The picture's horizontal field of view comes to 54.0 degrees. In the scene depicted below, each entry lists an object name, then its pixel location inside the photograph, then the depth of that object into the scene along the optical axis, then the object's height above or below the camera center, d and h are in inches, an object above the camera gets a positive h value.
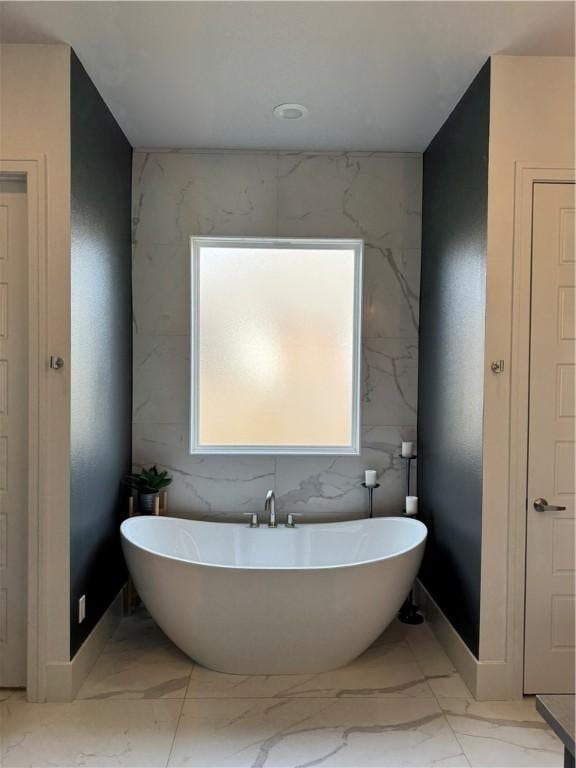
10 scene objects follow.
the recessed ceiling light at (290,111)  108.0 +49.9
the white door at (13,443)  93.0 -13.1
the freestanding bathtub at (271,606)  92.9 -40.5
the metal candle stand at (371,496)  130.7 -30.3
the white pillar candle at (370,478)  129.4 -25.2
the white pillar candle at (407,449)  130.6 -18.7
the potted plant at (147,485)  125.4 -26.9
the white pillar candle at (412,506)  124.7 -30.4
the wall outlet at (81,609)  97.3 -42.4
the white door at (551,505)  94.7 -22.9
